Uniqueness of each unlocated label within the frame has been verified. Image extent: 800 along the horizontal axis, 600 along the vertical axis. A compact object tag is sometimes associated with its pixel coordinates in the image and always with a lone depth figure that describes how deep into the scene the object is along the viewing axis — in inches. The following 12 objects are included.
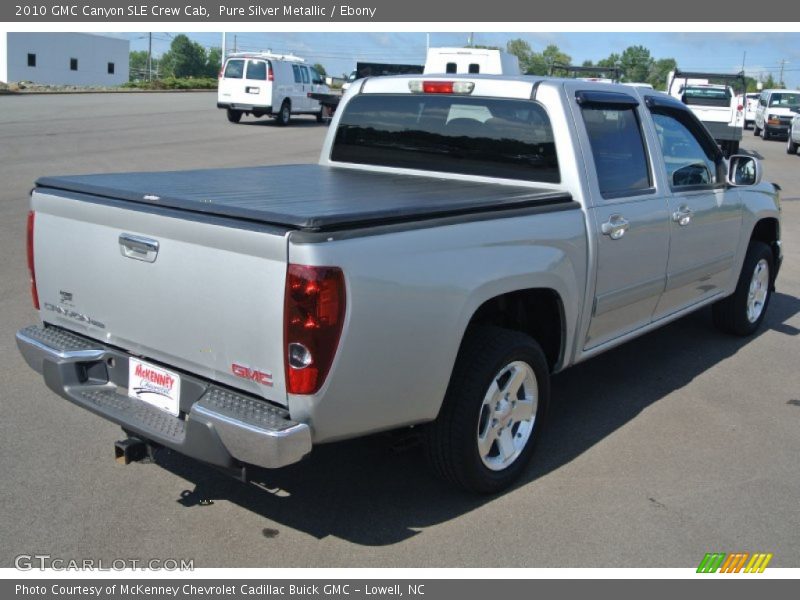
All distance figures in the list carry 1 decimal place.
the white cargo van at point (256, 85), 1013.8
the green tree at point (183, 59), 5310.0
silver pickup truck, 125.8
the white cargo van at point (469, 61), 884.0
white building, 2425.0
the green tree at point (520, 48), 2977.1
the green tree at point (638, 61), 3325.3
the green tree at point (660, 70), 3093.0
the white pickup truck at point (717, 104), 842.2
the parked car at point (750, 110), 1555.1
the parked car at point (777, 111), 1248.2
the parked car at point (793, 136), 1032.2
